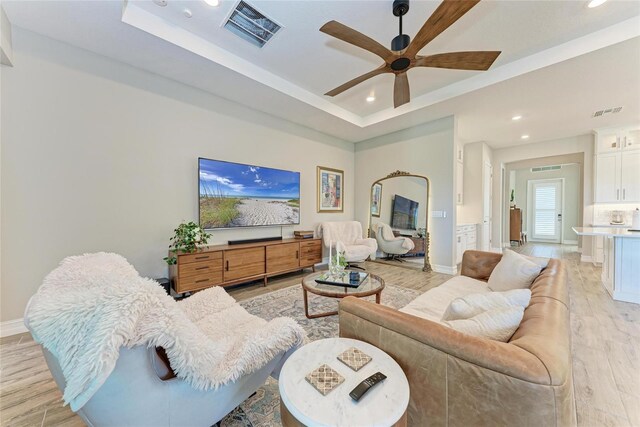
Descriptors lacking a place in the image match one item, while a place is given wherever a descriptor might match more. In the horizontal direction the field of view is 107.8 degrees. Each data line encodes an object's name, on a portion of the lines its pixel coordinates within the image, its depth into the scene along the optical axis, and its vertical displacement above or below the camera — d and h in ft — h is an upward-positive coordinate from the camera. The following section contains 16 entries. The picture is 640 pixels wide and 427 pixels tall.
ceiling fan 5.53 +4.60
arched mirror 14.98 -0.64
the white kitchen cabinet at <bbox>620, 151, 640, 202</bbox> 14.46 +2.11
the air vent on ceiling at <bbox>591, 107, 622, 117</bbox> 12.61 +5.46
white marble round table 2.40 -2.13
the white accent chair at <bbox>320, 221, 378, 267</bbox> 13.83 -1.93
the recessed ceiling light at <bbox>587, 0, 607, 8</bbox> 6.73 +6.02
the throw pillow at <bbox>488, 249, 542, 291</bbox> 6.01 -1.72
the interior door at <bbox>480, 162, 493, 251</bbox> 18.37 +0.20
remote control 2.60 -2.06
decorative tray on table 7.67 -2.42
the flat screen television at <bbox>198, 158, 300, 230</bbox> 10.66 +0.70
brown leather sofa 2.29 -1.82
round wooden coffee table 7.07 -2.54
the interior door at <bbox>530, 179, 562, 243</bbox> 26.22 -0.05
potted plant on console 9.19 -1.32
